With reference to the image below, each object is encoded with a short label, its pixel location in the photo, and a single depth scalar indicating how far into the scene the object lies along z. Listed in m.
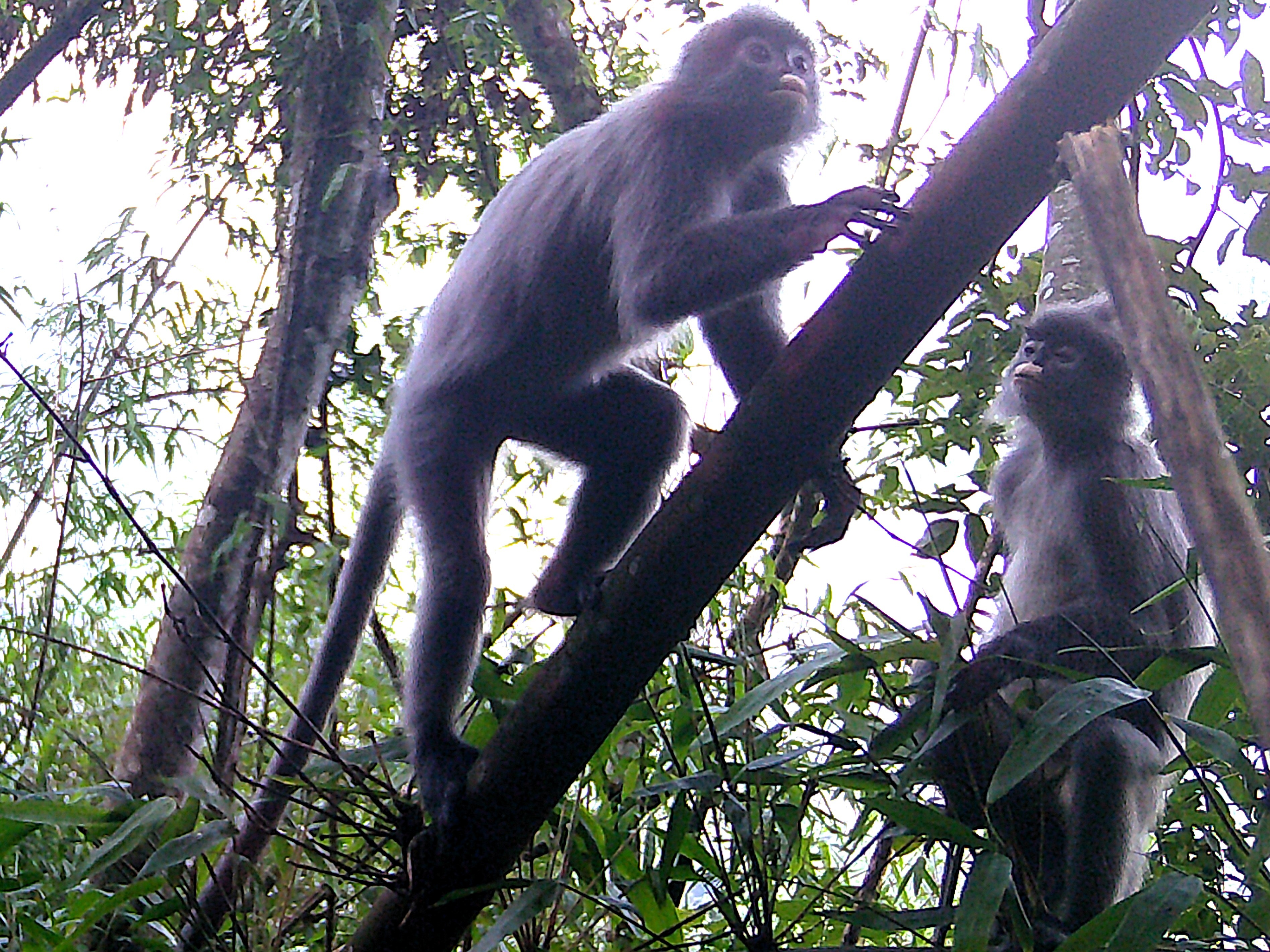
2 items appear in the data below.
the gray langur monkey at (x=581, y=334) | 2.60
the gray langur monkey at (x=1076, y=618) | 2.11
